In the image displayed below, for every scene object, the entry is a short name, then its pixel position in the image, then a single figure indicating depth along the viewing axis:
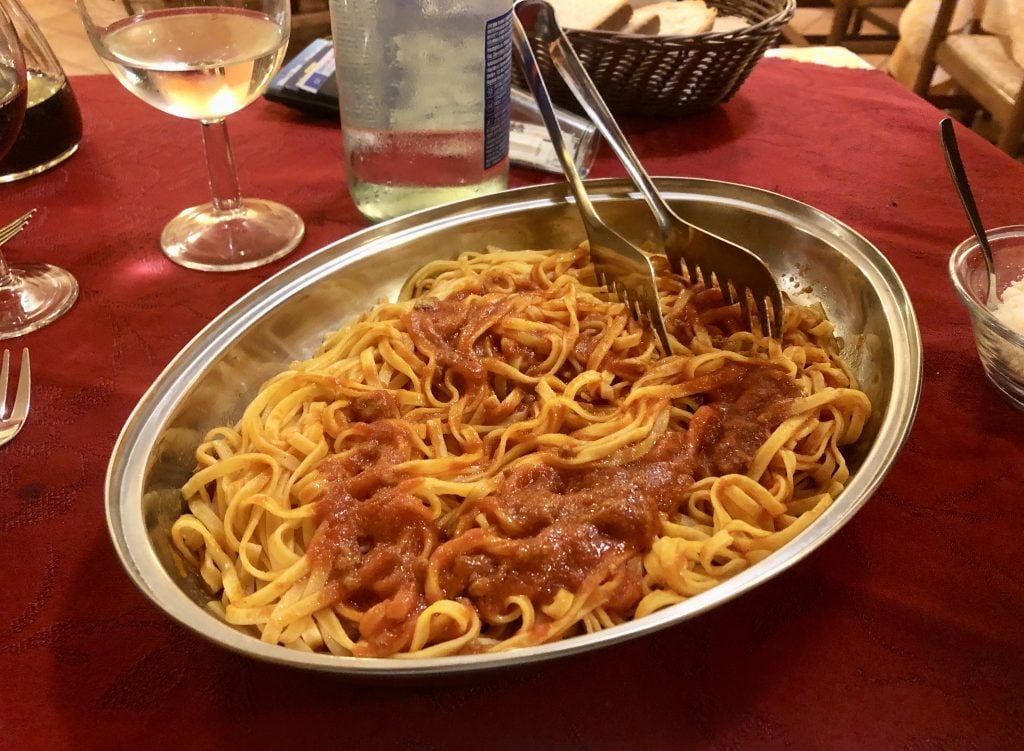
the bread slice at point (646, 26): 0.63
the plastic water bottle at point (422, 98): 0.42
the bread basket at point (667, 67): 0.55
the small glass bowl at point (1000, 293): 0.37
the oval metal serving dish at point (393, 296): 0.26
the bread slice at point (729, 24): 0.64
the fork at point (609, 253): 0.40
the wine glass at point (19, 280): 0.38
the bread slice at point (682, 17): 0.62
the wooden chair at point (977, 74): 0.97
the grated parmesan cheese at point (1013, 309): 0.38
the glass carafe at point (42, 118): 0.51
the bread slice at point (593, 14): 0.60
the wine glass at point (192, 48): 0.40
